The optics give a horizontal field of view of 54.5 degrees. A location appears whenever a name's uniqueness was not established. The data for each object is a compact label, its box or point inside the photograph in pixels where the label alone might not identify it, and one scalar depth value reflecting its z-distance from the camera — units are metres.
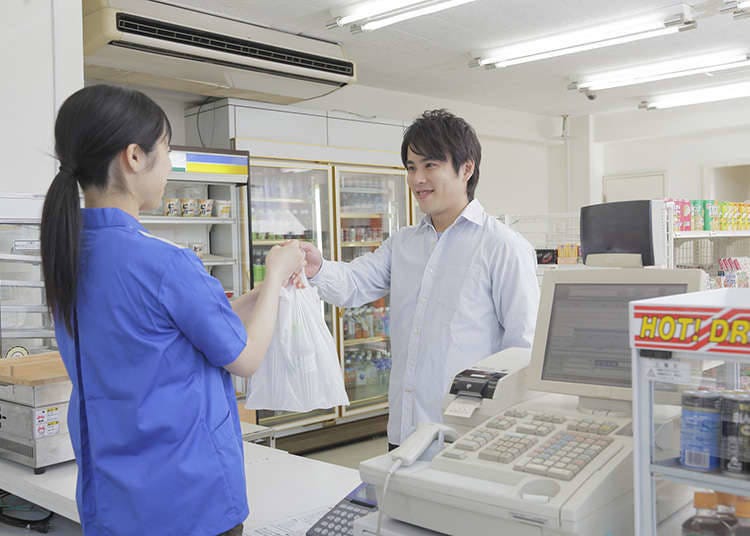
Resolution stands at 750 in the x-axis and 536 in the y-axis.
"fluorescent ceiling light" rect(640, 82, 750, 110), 7.29
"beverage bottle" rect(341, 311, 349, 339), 6.20
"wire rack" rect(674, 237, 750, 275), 6.28
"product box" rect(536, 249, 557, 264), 5.92
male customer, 2.04
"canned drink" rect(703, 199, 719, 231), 5.32
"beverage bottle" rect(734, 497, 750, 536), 0.99
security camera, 7.24
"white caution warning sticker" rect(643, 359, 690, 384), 0.99
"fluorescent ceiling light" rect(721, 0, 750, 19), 4.64
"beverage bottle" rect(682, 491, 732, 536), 1.03
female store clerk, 1.31
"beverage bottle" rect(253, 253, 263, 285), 5.50
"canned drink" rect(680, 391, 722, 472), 0.97
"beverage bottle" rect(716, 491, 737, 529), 1.01
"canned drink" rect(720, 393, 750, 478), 0.94
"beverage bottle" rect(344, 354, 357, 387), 6.19
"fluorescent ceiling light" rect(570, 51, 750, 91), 6.27
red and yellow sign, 0.91
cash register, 1.06
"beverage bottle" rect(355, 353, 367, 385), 6.28
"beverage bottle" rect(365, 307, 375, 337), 6.32
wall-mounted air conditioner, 4.08
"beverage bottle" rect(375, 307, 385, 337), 6.41
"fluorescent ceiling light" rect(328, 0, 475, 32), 4.36
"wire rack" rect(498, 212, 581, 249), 8.88
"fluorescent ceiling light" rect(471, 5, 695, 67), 4.98
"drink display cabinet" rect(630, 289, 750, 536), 0.93
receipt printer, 1.40
